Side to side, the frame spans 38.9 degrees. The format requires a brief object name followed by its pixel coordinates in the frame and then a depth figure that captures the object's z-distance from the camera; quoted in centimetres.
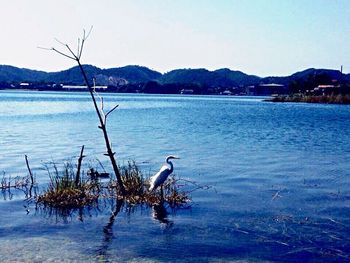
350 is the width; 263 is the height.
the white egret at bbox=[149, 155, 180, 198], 1602
